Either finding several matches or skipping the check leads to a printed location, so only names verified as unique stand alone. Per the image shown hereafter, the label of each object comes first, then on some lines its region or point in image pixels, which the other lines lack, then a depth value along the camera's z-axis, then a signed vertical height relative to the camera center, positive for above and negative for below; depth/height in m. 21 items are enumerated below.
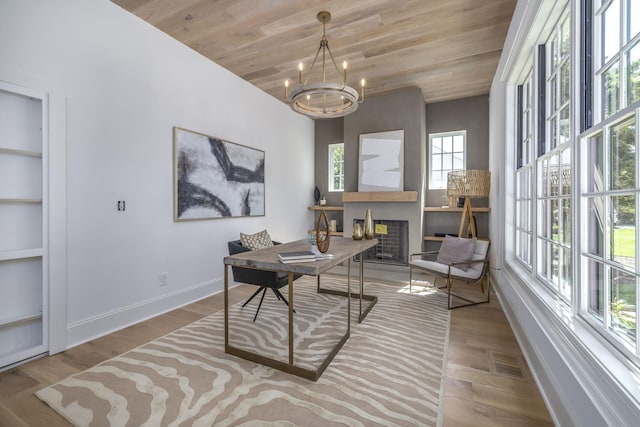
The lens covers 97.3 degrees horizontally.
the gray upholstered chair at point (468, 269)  3.04 -0.65
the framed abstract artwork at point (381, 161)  4.33 +0.79
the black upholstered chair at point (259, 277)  2.58 -0.62
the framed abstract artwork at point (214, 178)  3.01 +0.41
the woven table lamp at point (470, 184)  3.61 +0.36
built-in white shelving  1.88 -0.10
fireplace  4.33 -0.49
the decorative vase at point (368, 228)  3.08 -0.18
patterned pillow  3.02 -0.33
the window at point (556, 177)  1.66 +0.23
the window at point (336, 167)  5.50 +0.87
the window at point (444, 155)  4.61 +0.94
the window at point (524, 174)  2.46 +0.35
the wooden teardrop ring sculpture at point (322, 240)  2.23 -0.23
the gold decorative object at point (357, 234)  3.00 -0.24
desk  1.78 -0.37
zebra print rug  1.46 -1.05
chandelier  2.10 +0.93
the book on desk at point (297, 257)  1.88 -0.31
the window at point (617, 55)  1.01 +0.60
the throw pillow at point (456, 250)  3.38 -0.48
